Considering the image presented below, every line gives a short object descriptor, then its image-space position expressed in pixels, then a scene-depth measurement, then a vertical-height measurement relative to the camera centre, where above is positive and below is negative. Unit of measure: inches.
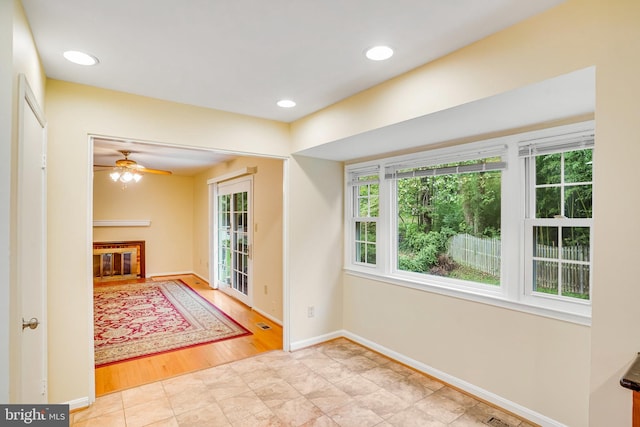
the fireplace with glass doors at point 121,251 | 270.4 -31.8
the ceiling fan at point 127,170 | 188.2 +26.3
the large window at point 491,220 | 87.0 -2.5
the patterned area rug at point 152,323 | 140.5 -56.1
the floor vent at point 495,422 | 88.0 -56.3
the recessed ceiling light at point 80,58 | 79.7 +38.6
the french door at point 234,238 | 203.9 -16.8
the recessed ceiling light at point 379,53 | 77.2 +38.2
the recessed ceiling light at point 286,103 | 112.5 +37.9
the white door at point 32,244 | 58.8 -6.2
